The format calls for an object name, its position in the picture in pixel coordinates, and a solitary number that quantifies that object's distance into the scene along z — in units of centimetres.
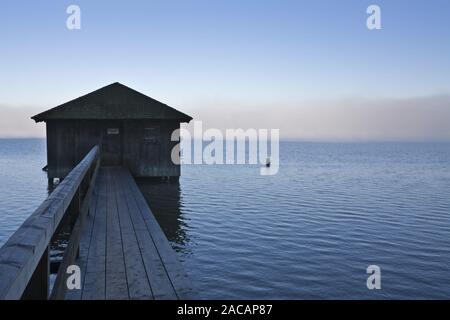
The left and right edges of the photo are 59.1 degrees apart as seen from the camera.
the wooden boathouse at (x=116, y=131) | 2312
